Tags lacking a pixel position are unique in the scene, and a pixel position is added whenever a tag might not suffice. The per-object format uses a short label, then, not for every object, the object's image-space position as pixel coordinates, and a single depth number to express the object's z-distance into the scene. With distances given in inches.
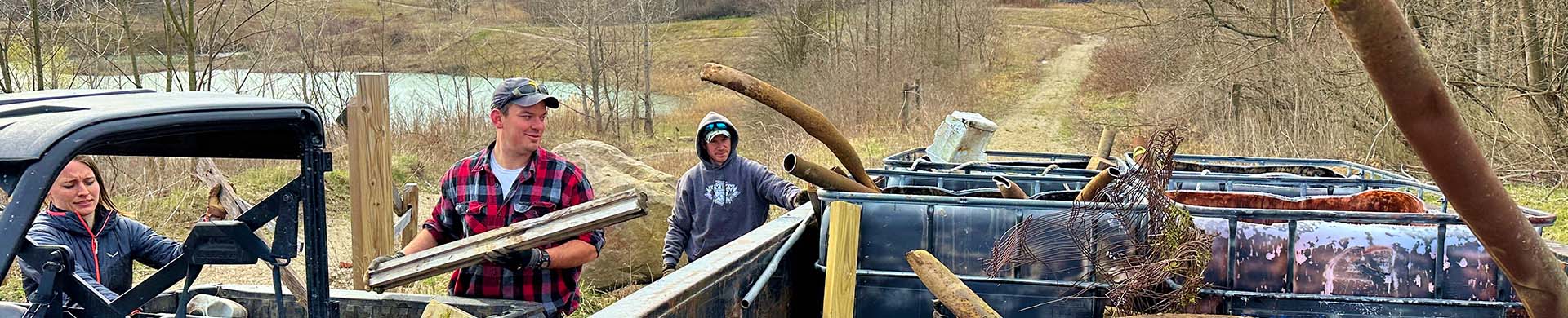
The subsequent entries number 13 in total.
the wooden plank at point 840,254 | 152.6
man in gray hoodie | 224.1
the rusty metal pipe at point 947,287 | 126.9
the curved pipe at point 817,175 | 172.6
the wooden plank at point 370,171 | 232.8
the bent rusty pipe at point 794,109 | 156.4
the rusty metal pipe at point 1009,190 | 179.2
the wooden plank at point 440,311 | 121.7
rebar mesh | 151.4
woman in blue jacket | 141.7
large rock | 342.6
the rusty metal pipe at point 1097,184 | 168.6
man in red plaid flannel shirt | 160.2
